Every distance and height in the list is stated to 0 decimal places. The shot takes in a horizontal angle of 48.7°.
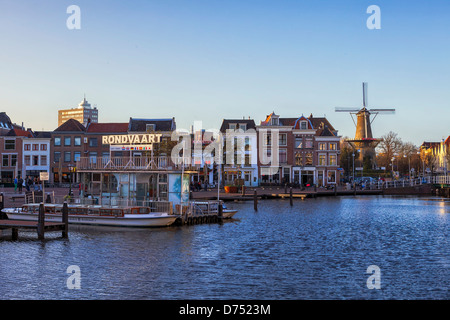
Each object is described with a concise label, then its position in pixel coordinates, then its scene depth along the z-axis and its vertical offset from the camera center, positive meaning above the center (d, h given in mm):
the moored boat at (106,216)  36500 -2666
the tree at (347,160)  131225 +4986
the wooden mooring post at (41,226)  31625 -2909
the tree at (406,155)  148775 +7031
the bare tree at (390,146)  142125 +9059
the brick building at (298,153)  102438 +5307
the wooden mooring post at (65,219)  32656 -2613
